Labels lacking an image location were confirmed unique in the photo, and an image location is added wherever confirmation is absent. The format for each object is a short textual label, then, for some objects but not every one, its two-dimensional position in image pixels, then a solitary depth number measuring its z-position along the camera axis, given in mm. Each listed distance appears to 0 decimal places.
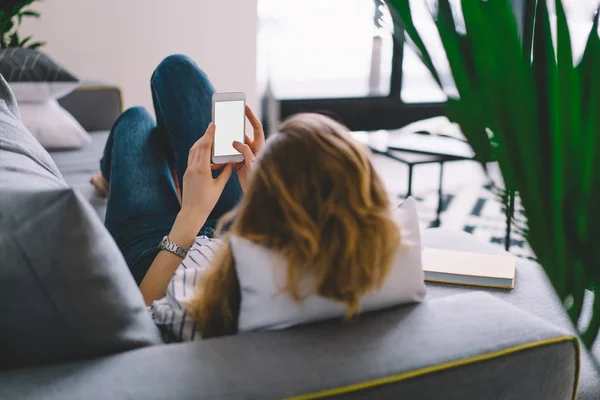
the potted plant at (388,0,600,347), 666
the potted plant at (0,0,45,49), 2750
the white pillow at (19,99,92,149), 2408
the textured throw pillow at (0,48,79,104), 2389
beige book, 1392
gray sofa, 750
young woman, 822
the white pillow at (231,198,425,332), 836
